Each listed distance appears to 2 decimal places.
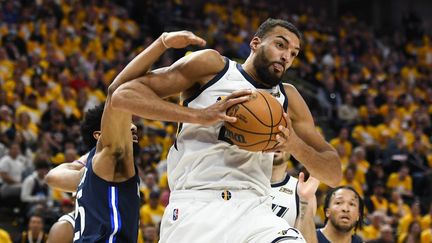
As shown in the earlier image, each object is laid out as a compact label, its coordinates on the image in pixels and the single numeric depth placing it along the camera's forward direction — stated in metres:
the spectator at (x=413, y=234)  16.01
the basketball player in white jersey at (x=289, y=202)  8.80
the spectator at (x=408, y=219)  17.84
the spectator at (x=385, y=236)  15.65
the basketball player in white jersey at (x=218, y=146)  6.28
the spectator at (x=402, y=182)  20.98
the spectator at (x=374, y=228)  17.34
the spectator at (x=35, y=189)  15.19
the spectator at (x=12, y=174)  15.39
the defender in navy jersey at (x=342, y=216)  9.57
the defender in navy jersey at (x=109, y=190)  6.79
